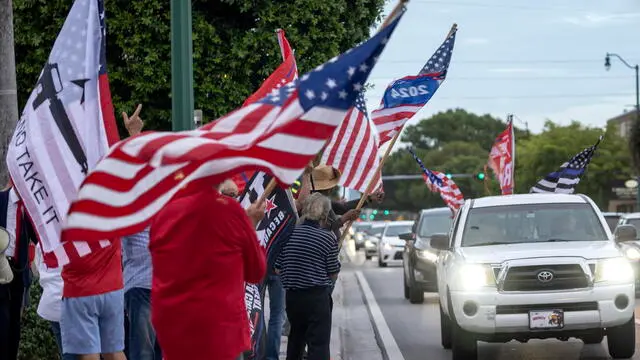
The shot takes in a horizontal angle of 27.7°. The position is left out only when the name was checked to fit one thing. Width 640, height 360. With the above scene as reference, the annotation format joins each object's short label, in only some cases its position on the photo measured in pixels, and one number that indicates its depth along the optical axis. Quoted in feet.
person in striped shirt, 33.68
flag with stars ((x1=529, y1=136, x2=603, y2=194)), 70.74
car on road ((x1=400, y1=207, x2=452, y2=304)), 73.97
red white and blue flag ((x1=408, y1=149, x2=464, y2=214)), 78.95
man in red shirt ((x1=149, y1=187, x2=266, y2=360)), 20.68
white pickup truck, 40.60
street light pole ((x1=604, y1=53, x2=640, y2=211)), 202.59
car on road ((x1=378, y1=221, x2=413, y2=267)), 137.39
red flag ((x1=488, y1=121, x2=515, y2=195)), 86.22
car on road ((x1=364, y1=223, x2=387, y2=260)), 175.18
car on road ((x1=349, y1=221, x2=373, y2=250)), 224.53
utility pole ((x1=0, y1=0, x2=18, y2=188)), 37.63
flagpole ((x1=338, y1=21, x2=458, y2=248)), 36.65
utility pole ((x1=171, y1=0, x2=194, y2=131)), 29.50
